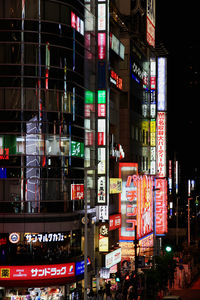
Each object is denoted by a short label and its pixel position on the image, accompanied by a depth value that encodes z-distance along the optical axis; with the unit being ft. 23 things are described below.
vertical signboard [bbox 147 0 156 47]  247.70
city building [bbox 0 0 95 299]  131.54
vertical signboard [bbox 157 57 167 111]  245.02
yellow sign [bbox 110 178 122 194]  179.32
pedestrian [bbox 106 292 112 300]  131.23
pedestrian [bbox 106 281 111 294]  137.47
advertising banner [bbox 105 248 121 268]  165.02
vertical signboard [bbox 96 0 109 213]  155.53
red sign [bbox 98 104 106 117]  155.53
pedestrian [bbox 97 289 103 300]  133.68
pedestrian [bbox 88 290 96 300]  133.39
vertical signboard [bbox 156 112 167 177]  242.78
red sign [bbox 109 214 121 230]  178.09
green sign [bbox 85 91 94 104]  149.69
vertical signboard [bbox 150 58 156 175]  241.35
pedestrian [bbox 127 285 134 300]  134.31
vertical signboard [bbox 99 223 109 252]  164.88
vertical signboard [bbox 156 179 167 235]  236.02
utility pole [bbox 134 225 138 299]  138.08
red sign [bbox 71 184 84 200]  139.74
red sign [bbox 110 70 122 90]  178.62
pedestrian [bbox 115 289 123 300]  133.61
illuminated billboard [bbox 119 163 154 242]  195.83
